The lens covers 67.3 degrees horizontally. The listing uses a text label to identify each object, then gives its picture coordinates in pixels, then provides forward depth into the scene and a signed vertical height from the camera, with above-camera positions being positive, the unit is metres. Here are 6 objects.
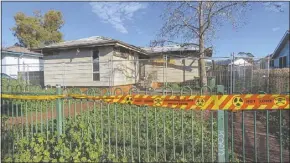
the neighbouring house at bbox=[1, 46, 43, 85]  17.62 +2.75
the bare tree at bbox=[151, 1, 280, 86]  16.56 +4.38
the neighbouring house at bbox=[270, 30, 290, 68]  18.58 +2.50
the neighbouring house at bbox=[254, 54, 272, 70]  14.32 +1.08
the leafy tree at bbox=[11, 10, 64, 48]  39.16 +9.79
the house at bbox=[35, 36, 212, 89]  14.74 +1.09
